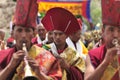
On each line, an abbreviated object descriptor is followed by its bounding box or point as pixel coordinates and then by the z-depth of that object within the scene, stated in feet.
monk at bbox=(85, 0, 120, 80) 20.63
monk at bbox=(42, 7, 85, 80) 26.96
